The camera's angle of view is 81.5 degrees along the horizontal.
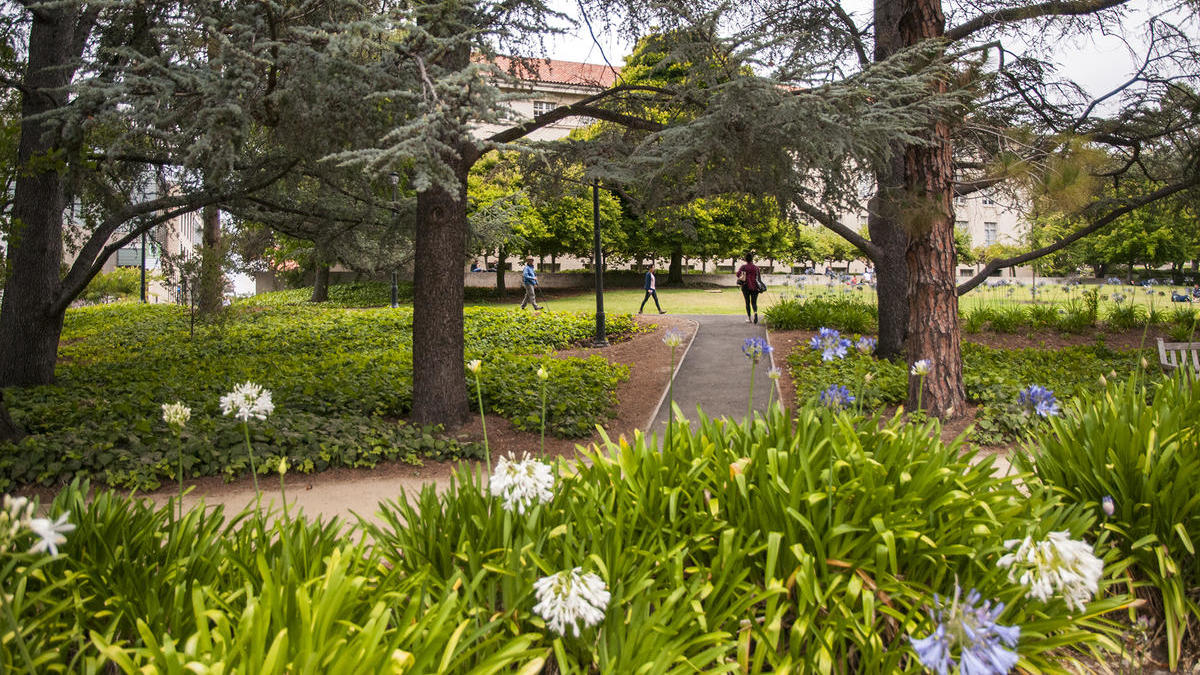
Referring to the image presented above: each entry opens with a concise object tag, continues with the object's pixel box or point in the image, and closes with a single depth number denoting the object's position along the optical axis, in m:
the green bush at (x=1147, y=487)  2.78
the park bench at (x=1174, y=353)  6.52
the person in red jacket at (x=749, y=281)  15.50
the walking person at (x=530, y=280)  20.33
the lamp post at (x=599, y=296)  13.53
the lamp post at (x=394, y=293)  19.22
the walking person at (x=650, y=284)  19.59
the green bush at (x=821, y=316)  13.01
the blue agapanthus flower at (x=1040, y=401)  3.19
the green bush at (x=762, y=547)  2.21
